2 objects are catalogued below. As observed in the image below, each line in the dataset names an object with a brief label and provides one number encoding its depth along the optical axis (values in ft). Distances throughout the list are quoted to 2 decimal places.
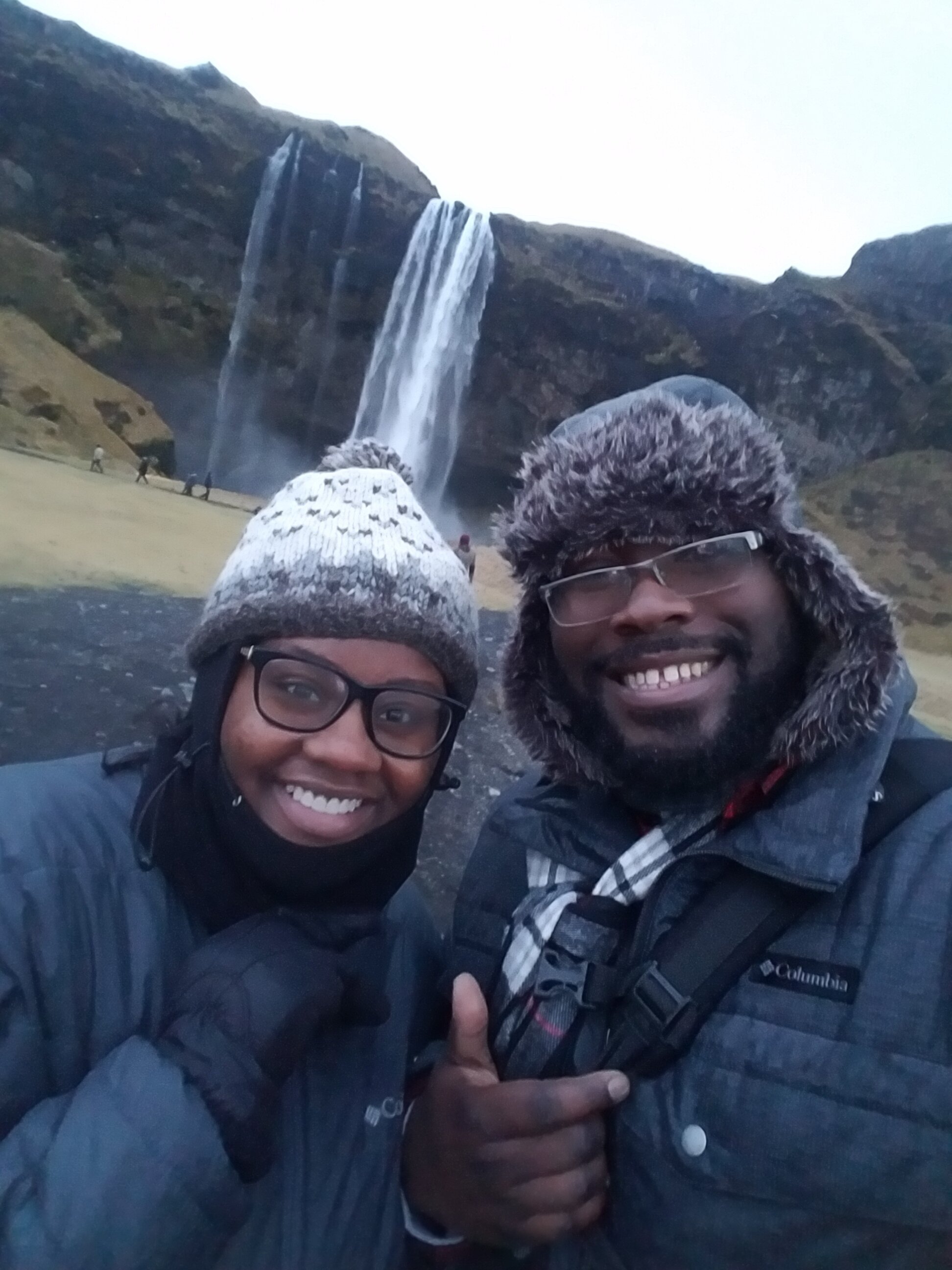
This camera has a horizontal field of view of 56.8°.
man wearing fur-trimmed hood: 1.37
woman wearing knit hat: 1.27
